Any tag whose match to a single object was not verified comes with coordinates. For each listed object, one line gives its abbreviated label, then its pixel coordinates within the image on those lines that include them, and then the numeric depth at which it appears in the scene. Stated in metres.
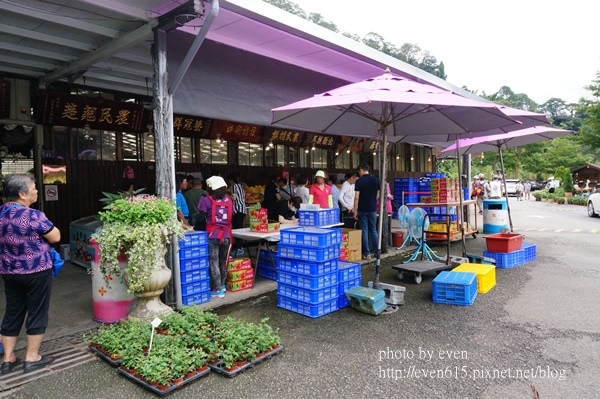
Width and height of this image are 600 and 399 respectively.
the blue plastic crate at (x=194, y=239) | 5.26
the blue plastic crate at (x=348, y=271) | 5.43
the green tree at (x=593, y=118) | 23.08
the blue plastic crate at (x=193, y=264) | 5.25
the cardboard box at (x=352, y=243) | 7.66
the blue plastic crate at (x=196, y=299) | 5.30
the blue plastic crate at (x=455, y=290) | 5.36
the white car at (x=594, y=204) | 16.57
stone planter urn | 4.52
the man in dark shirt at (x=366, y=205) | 7.87
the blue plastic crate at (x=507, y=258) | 7.52
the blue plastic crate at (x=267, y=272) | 6.80
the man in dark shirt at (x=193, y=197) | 8.04
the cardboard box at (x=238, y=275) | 6.04
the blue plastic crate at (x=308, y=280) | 5.01
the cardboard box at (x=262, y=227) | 6.41
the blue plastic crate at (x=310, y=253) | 4.98
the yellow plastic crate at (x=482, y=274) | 5.98
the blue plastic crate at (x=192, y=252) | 5.25
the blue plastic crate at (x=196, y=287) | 5.27
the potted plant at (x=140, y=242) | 4.25
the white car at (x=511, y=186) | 39.22
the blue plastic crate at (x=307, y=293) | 5.01
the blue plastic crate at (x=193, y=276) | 5.27
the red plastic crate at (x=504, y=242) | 7.54
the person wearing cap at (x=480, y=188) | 15.13
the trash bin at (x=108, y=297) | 4.79
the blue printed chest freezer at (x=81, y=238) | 7.56
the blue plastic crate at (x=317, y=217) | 6.49
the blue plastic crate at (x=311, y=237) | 5.00
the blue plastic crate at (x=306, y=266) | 5.00
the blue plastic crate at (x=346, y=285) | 5.42
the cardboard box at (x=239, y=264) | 6.07
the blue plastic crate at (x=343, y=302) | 5.39
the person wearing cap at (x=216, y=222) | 5.68
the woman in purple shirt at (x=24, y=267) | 3.62
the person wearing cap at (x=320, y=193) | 7.81
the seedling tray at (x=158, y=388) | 3.24
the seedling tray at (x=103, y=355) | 3.74
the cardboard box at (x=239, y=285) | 6.05
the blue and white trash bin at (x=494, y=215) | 11.05
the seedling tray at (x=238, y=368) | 3.51
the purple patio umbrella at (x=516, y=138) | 9.12
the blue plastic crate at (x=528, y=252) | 8.01
